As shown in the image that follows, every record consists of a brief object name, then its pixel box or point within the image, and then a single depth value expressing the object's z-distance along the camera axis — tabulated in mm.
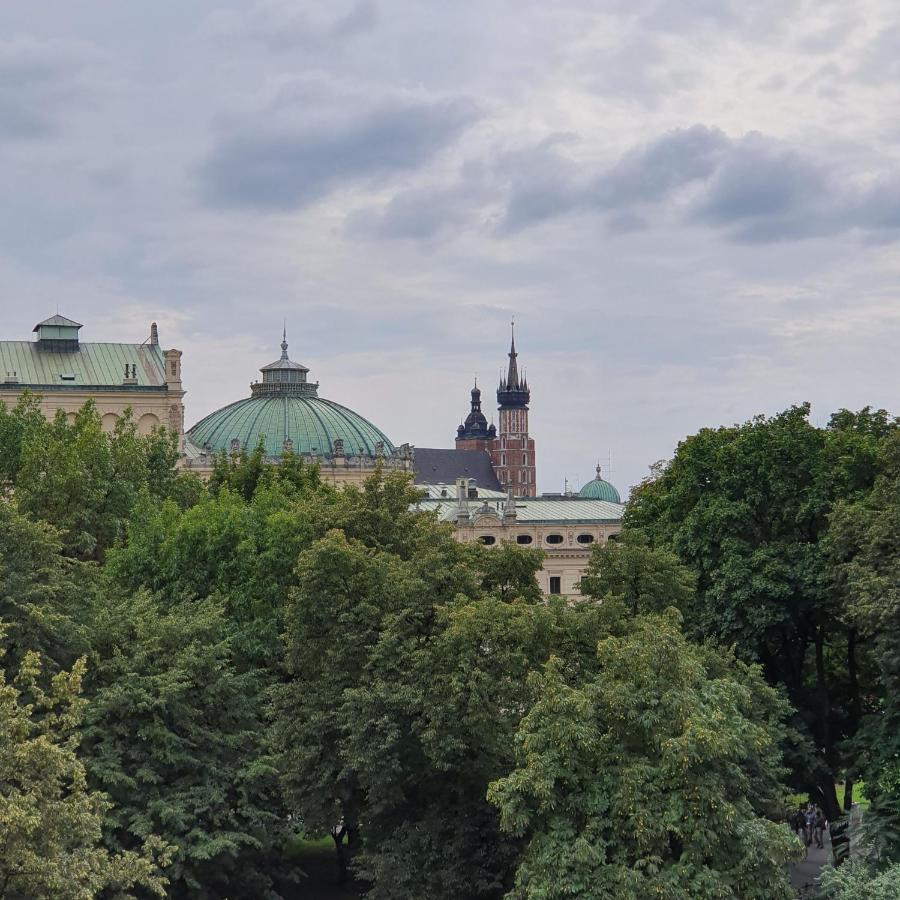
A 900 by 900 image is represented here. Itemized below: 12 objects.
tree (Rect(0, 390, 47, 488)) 67062
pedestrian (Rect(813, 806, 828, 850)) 52750
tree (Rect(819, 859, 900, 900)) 35156
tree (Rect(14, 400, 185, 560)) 61031
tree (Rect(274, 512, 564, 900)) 40188
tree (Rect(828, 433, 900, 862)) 41031
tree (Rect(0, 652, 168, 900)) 31859
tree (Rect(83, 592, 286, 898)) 43312
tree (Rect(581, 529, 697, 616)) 45875
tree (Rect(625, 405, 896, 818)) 48000
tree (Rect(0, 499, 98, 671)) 44750
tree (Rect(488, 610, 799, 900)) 33844
